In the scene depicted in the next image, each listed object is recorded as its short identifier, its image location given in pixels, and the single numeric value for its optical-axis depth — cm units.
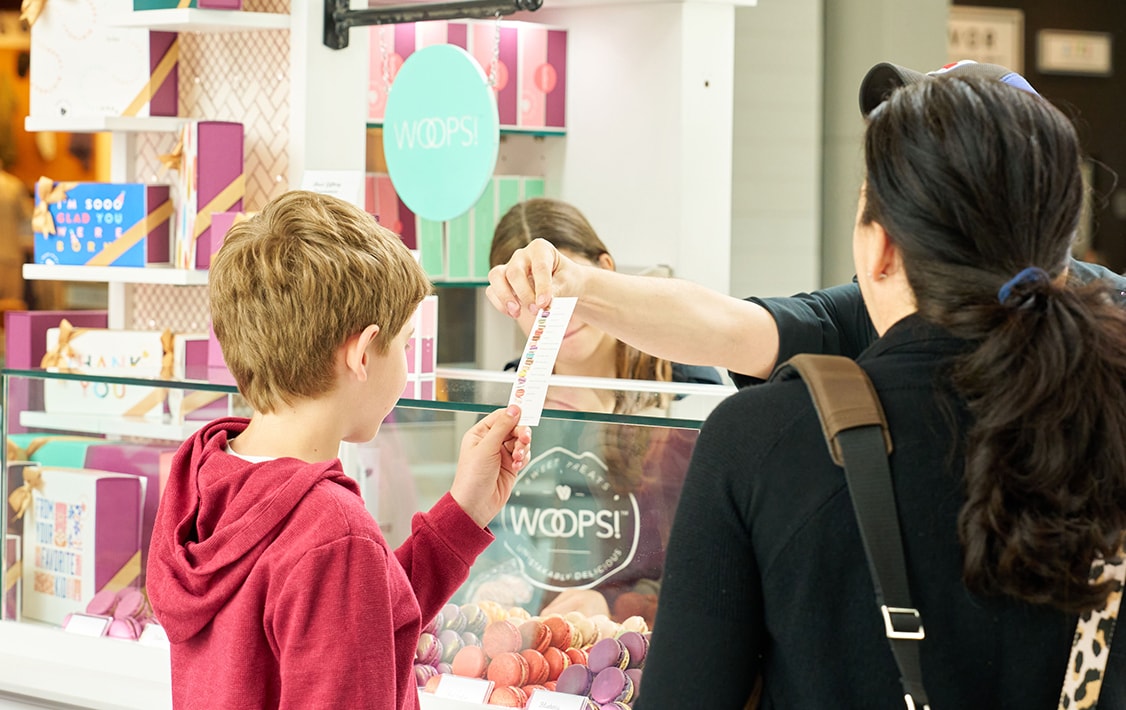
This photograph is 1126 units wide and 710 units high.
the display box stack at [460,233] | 454
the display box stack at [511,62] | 452
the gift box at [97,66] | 397
